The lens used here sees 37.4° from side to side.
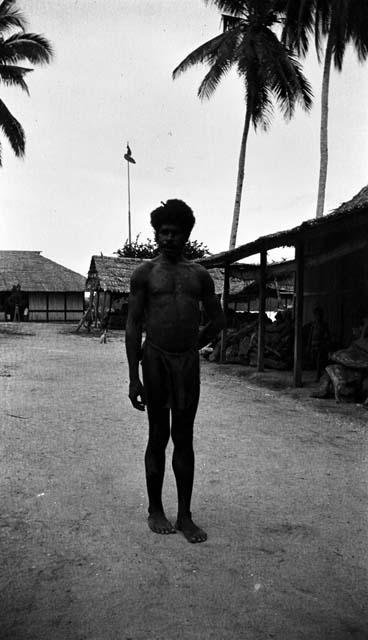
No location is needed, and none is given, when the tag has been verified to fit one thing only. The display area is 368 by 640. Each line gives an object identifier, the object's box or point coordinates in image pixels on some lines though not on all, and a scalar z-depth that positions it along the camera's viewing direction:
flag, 35.41
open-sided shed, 7.82
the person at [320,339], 9.29
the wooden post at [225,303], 12.38
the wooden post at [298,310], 8.57
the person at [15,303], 26.47
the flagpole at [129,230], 36.66
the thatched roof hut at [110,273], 23.83
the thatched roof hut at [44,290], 30.34
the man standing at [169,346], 2.86
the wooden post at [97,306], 23.59
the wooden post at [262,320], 10.26
